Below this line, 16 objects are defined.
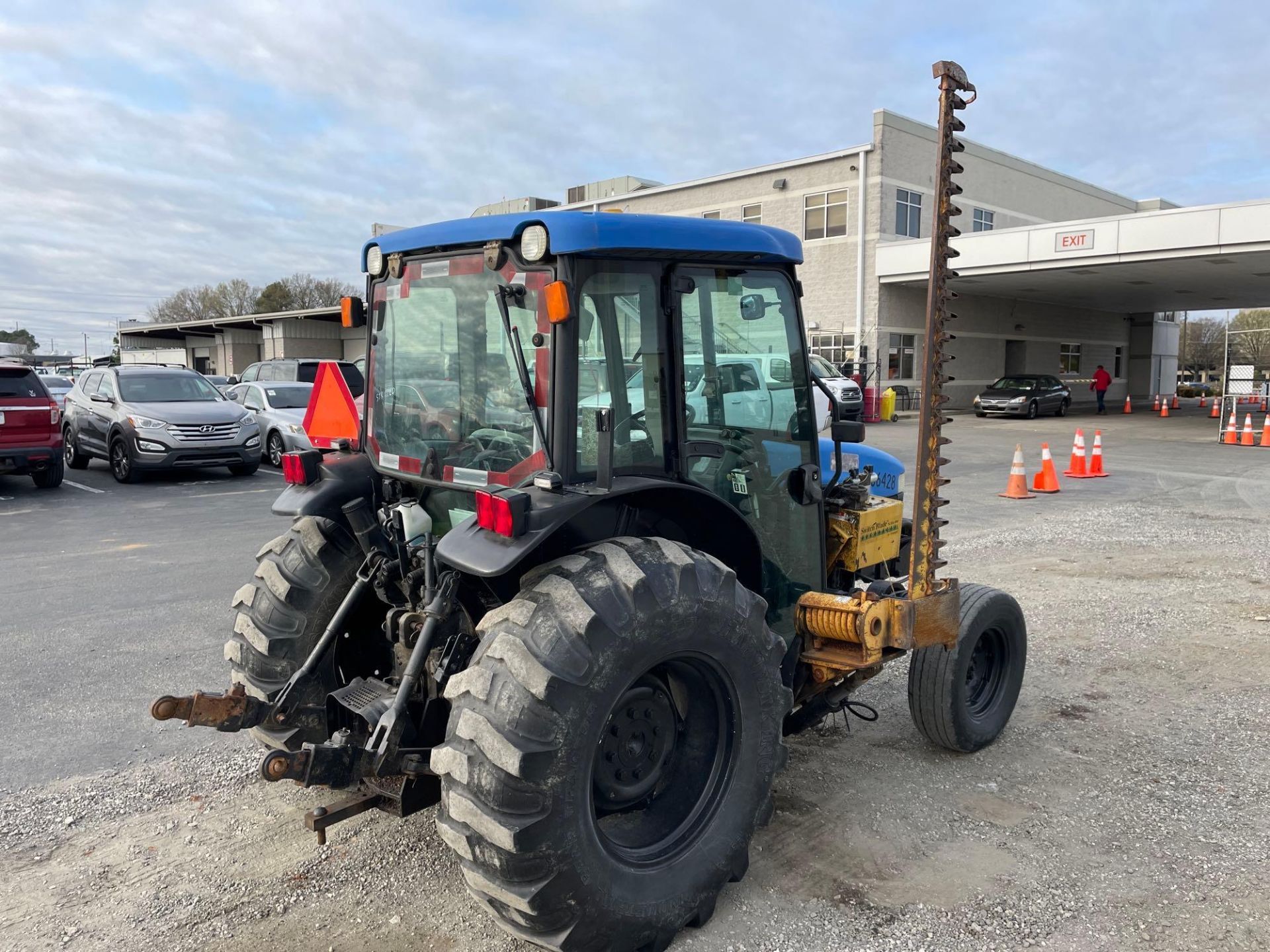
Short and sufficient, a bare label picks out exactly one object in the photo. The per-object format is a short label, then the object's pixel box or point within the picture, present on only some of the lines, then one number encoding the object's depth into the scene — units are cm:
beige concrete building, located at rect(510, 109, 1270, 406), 3120
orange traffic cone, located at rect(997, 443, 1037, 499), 1244
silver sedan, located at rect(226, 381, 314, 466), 1573
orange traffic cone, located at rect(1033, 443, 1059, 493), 1298
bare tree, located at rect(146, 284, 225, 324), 7369
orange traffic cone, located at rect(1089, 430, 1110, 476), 1473
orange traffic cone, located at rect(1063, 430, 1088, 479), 1463
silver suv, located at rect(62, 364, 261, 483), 1372
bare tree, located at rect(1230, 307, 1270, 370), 3893
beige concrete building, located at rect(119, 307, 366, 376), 3912
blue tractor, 265
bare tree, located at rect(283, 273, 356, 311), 6881
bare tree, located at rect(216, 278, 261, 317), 7294
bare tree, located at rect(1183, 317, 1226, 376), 7119
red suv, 1256
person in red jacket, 3356
